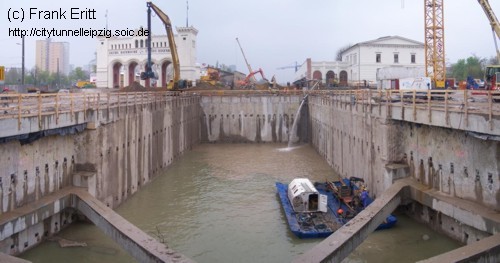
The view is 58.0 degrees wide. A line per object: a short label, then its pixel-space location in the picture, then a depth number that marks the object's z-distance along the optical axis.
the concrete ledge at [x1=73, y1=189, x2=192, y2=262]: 12.20
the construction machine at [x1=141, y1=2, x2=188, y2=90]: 50.94
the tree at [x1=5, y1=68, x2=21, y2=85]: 106.69
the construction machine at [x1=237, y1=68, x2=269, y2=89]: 68.00
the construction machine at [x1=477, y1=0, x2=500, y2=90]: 25.47
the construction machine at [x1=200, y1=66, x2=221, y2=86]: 66.09
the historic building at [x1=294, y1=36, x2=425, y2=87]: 71.81
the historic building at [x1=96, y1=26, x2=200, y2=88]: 64.50
